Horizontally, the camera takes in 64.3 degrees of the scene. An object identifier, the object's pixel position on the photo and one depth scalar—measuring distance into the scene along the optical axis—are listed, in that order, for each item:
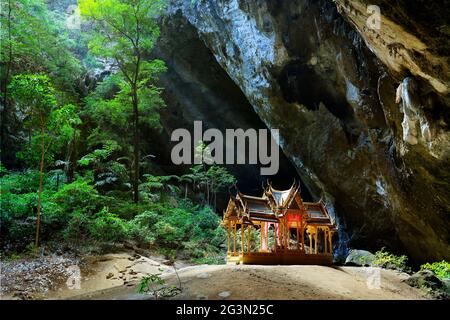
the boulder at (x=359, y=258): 14.53
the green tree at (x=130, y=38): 17.83
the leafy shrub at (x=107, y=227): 13.06
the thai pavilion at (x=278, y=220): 11.70
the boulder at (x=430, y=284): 10.15
